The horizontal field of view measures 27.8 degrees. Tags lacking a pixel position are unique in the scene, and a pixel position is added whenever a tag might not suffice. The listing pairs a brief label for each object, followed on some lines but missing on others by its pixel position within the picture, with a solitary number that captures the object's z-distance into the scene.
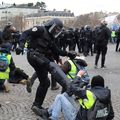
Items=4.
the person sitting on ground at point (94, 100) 3.27
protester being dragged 4.39
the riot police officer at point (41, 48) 4.05
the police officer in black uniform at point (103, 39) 8.40
